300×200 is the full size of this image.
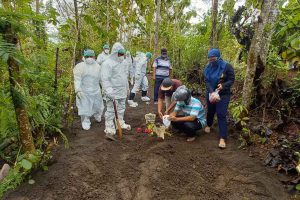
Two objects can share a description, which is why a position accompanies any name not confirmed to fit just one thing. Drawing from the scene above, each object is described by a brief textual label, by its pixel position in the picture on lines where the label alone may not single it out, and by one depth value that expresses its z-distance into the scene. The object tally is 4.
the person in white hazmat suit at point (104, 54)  6.02
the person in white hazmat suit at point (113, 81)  3.54
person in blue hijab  3.16
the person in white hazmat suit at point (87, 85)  3.81
